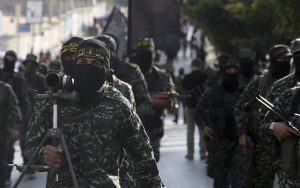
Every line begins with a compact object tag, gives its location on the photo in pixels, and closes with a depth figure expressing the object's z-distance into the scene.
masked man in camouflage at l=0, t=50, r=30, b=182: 15.41
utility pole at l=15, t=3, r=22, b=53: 57.67
